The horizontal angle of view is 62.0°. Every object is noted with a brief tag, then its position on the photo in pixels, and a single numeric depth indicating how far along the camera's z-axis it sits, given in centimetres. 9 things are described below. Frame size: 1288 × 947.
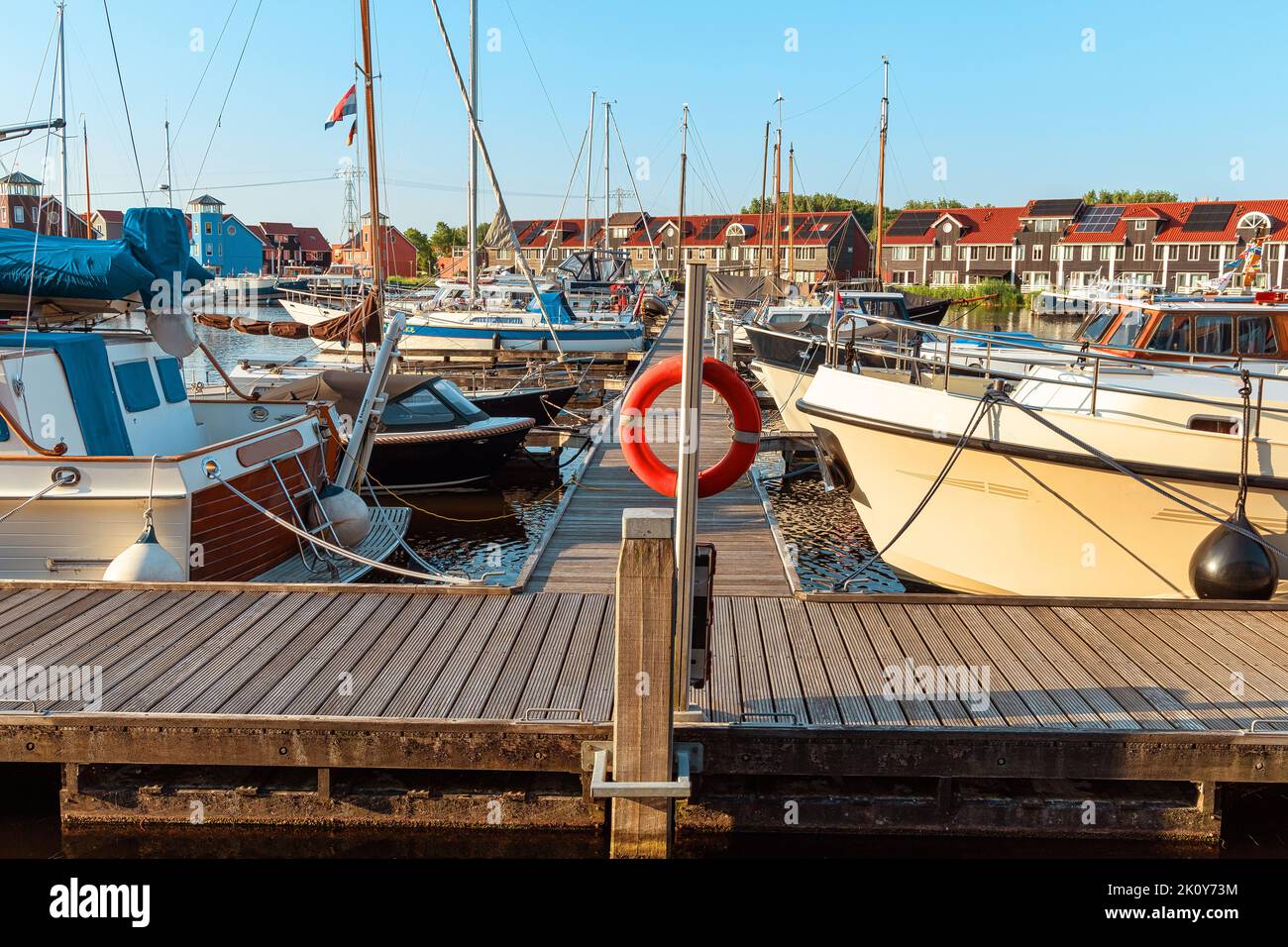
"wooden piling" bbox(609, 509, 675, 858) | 498
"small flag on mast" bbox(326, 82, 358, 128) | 1964
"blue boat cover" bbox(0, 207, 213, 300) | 953
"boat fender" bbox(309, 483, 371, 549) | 1095
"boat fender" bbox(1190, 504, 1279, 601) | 762
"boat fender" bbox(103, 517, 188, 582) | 810
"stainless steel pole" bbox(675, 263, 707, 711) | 510
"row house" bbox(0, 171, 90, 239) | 5662
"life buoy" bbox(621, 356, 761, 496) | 594
